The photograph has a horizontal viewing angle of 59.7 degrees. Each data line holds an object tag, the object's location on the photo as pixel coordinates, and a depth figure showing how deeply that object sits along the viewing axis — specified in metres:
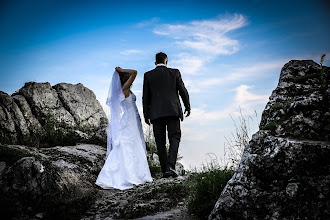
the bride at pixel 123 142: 7.20
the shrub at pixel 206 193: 4.01
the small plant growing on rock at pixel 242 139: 6.80
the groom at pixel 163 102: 7.23
